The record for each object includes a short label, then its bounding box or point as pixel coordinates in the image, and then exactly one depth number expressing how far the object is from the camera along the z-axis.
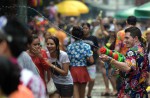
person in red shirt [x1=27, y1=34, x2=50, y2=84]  13.88
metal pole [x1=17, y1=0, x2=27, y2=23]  14.20
